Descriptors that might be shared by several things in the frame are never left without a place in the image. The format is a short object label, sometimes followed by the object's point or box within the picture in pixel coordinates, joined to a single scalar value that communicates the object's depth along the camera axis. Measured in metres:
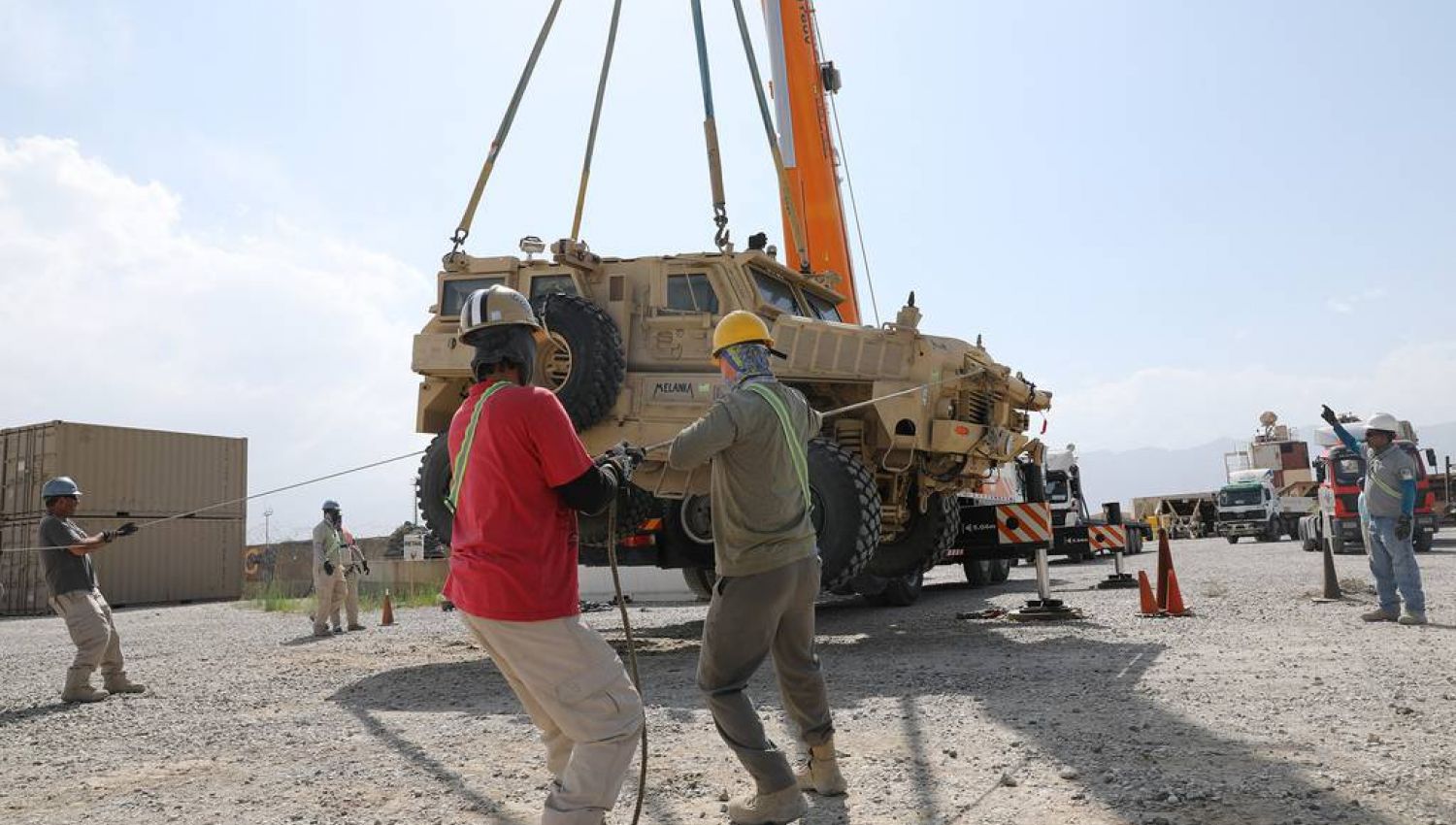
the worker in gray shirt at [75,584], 6.98
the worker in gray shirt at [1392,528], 8.14
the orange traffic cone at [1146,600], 9.27
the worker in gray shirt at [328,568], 12.19
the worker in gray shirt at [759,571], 3.46
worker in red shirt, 2.75
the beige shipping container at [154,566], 19.52
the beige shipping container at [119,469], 19.73
